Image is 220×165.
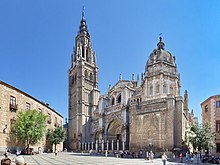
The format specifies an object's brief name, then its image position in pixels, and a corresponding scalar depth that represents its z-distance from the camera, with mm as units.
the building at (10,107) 26547
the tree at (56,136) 40291
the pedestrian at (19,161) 5297
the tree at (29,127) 28391
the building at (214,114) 29453
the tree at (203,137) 25219
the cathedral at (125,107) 35031
